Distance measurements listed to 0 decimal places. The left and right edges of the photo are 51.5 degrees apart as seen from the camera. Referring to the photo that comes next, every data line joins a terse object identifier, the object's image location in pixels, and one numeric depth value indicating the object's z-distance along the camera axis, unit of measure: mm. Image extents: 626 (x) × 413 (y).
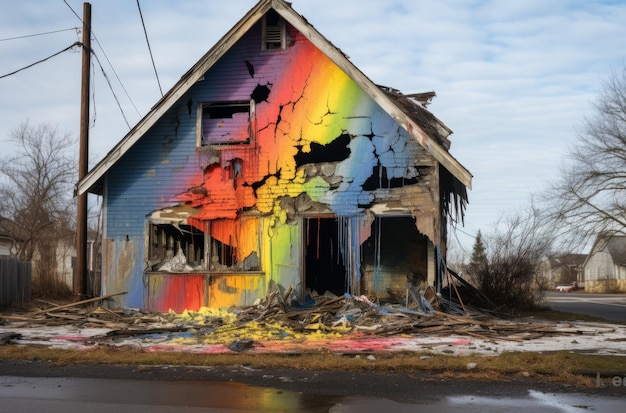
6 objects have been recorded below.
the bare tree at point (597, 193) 34344
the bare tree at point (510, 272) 20031
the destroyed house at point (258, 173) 15547
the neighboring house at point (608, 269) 65125
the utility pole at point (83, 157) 17609
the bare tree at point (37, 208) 41344
